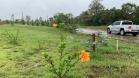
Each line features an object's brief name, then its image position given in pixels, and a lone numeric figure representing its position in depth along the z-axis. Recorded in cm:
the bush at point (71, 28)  1035
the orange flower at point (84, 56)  278
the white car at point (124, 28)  1329
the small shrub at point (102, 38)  556
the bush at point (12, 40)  608
